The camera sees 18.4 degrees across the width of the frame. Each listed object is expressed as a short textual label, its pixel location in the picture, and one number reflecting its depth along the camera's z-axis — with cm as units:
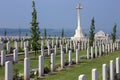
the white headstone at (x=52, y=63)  1707
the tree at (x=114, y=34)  4272
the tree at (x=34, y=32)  2429
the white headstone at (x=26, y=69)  1391
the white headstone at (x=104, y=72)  1198
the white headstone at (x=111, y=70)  1326
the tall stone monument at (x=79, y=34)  4653
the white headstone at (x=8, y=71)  1159
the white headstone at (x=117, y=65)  1422
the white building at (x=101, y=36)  5516
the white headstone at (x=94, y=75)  1036
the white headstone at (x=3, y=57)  1777
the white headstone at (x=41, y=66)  1554
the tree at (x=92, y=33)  3626
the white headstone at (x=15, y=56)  1917
